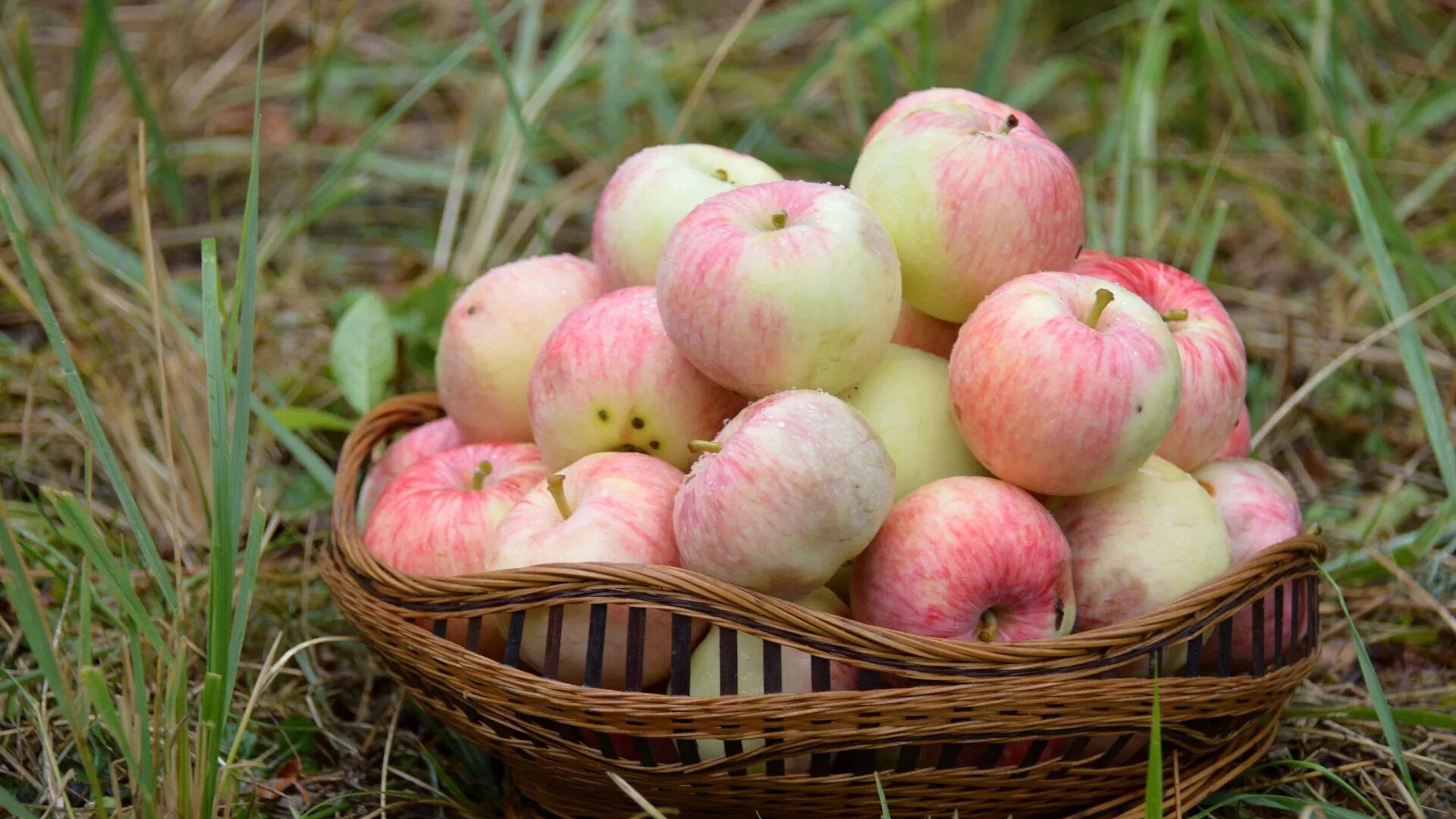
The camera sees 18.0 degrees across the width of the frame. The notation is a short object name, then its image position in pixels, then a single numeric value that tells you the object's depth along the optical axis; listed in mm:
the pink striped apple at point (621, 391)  1315
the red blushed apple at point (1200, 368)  1312
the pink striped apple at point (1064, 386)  1271
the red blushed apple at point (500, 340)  1363
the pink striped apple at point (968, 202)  1312
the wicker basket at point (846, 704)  1248
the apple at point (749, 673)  1265
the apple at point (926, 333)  1361
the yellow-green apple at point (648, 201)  1346
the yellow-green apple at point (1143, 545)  1289
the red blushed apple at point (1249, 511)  1312
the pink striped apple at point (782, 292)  1280
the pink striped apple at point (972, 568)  1271
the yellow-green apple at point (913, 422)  1312
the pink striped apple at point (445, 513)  1318
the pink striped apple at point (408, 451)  1398
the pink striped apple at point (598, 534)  1273
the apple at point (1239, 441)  1364
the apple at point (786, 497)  1254
